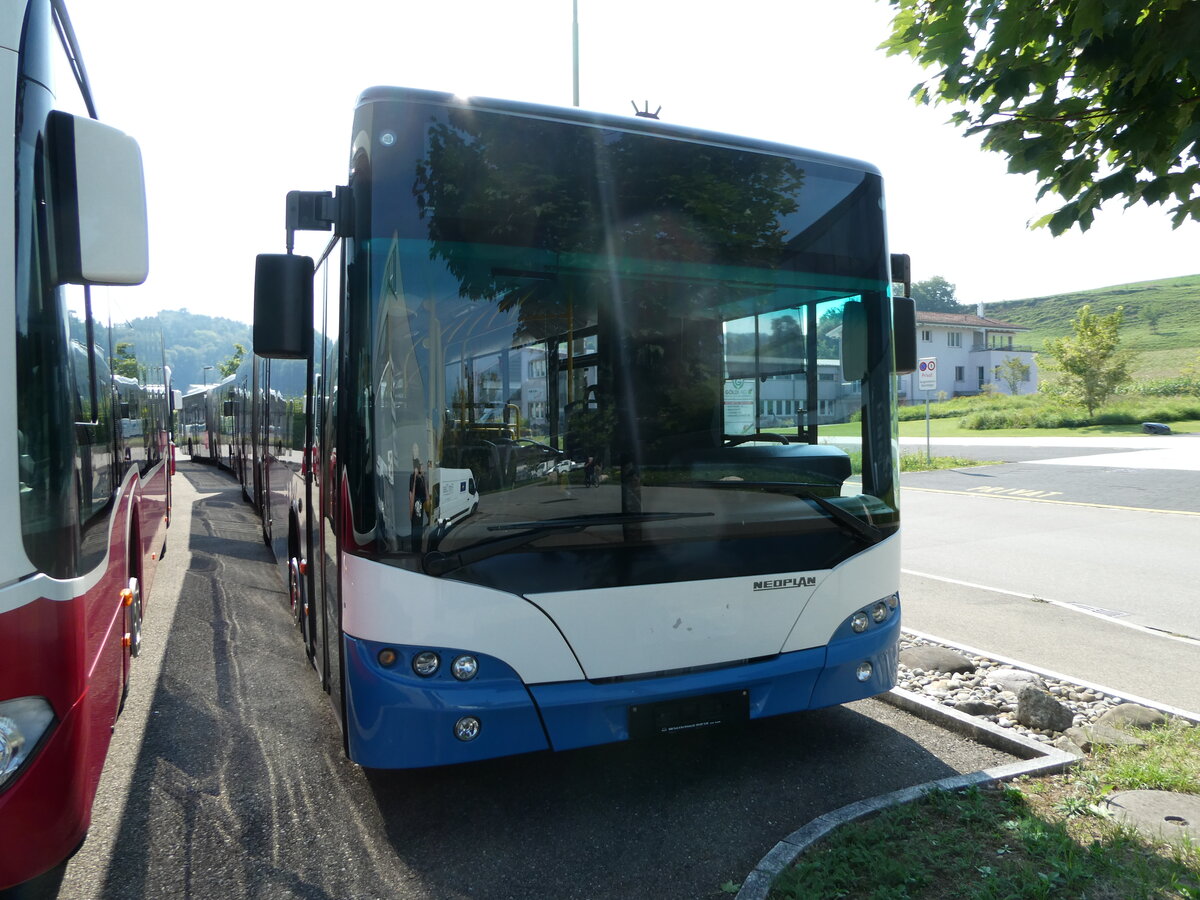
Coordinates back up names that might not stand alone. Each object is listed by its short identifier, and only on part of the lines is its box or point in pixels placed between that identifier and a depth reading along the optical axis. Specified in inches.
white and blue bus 139.6
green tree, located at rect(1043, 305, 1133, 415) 1843.0
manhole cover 136.3
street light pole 513.0
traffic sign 904.0
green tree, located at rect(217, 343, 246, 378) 2223.5
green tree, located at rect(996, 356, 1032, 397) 2844.5
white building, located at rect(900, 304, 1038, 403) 3321.9
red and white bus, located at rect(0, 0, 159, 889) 97.0
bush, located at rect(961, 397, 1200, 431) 1844.2
